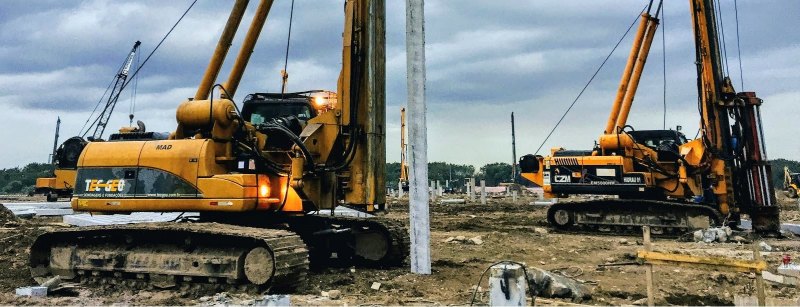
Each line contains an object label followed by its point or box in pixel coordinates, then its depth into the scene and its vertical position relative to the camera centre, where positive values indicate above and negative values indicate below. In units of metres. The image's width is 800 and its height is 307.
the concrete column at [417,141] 6.98 +0.80
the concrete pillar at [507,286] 4.11 -0.68
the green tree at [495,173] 107.62 +5.66
